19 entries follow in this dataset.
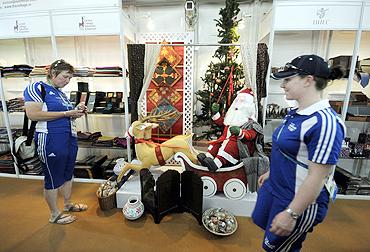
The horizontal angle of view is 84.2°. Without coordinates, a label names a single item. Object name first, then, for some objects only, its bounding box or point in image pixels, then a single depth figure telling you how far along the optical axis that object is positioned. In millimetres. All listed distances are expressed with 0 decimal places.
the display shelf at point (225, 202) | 2102
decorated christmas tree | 2494
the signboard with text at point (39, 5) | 2407
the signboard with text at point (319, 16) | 2119
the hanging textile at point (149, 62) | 2365
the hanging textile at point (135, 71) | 2371
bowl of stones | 1828
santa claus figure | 2043
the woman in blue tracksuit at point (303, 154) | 830
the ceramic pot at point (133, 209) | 1994
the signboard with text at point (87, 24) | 2377
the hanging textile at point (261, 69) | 2250
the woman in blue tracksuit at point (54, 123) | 1680
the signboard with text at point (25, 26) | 2479
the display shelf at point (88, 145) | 2872
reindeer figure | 2232
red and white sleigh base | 2080
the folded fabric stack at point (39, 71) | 2613
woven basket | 2163
